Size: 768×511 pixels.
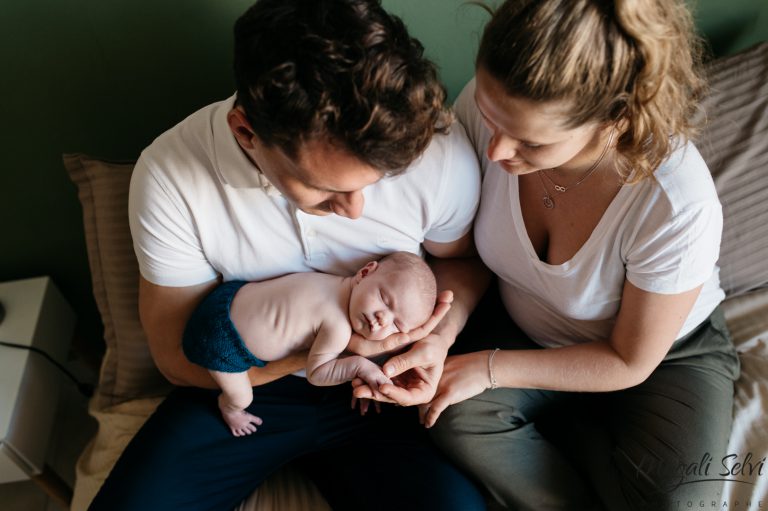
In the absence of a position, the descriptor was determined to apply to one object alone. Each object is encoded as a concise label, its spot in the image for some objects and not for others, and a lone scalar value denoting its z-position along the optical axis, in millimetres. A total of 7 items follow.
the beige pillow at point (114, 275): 1345
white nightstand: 1450
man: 797
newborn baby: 1117
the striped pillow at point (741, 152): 1345
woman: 828
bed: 1339
